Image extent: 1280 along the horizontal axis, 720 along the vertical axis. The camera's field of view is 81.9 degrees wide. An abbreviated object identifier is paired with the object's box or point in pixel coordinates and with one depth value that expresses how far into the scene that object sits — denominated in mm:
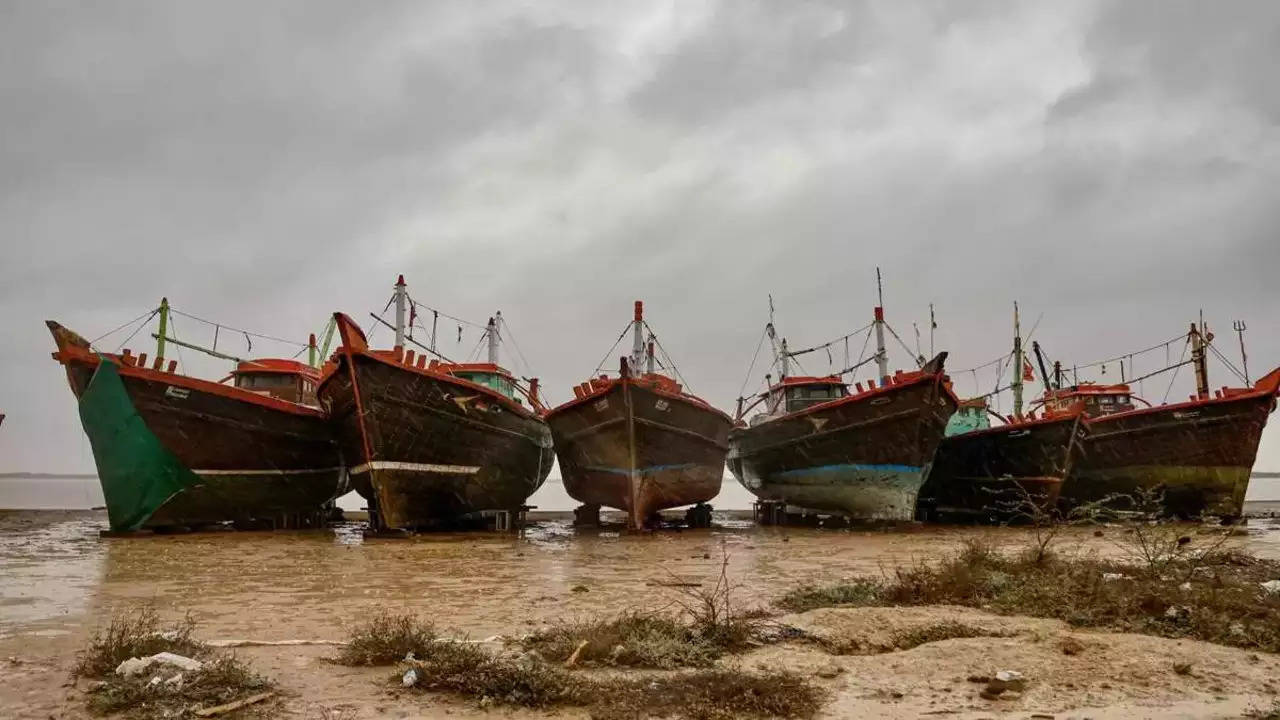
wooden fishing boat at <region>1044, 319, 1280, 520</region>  20391
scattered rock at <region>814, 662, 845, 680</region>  4590
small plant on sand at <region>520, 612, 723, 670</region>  4832
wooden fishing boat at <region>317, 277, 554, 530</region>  15477
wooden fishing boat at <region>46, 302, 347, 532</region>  15570
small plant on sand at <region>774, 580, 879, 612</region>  6852
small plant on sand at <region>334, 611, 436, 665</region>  4883
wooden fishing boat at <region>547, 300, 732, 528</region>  17297
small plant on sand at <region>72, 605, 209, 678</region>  4625
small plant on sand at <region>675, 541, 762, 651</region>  5281
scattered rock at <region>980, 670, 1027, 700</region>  4145
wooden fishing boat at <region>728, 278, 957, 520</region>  17844
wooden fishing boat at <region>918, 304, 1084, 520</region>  20206
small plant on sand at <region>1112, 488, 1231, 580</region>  7281
